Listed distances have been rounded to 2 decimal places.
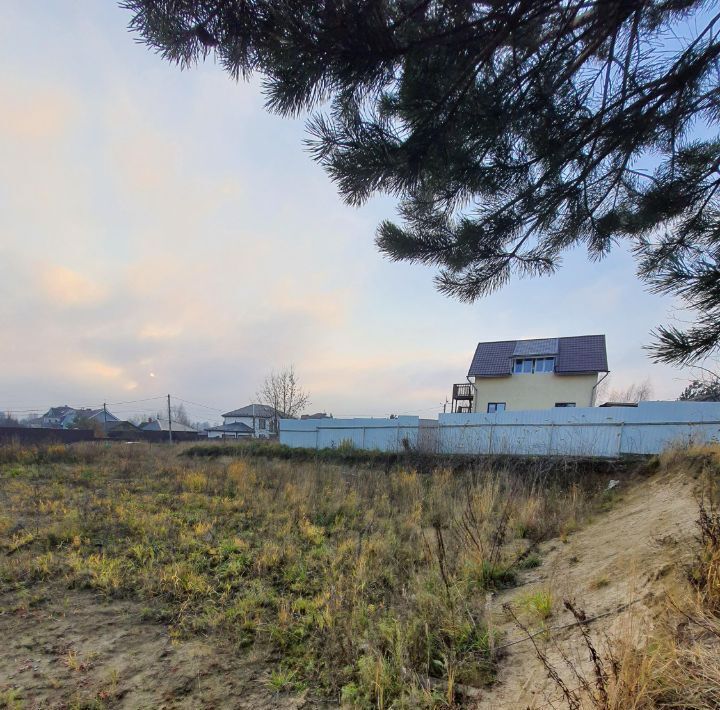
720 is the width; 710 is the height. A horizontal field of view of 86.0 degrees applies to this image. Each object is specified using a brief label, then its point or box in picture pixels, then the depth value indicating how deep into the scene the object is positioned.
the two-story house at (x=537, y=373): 18.00
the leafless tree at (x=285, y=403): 32.56
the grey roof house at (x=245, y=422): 43.50
